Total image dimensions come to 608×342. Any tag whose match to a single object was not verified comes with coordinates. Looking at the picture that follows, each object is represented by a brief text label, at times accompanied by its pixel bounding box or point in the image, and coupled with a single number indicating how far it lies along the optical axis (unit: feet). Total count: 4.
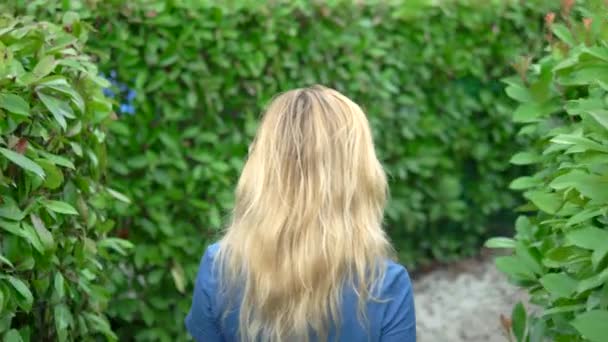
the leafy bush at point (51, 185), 9.34
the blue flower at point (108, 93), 14.76
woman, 8.70
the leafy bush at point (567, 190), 7.45
